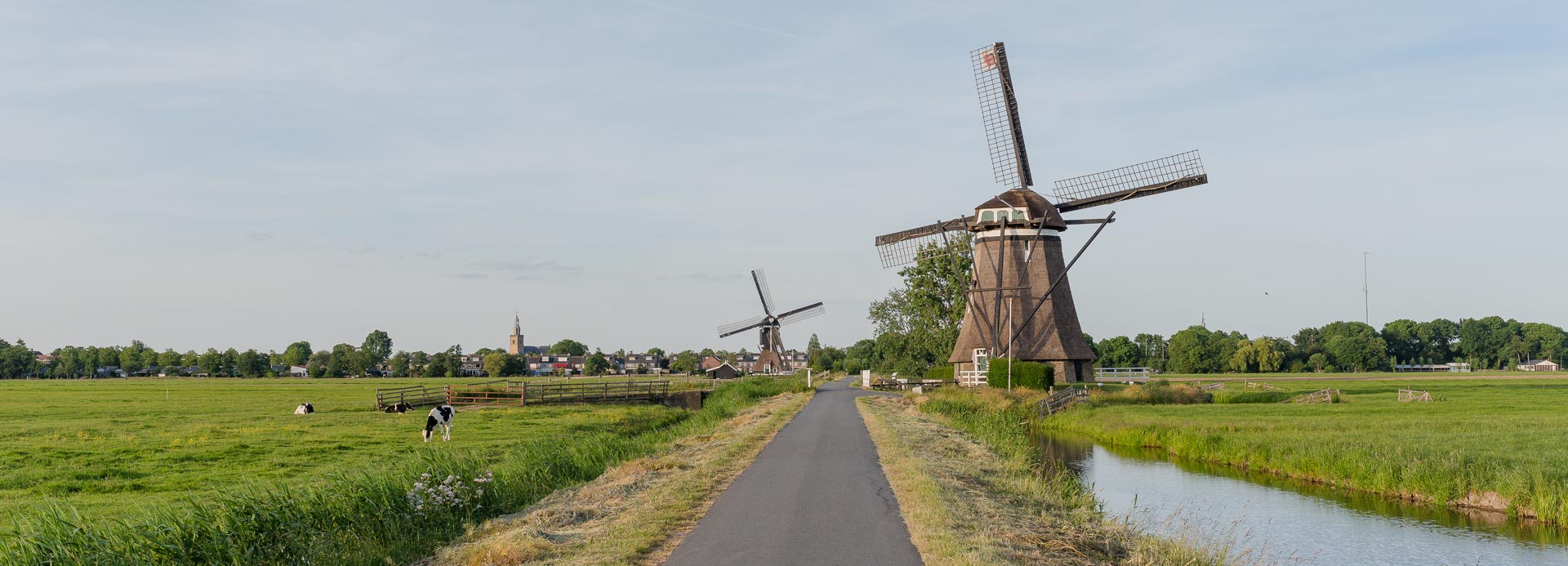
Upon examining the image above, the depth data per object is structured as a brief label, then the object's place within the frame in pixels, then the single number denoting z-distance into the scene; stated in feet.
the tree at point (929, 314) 241.55
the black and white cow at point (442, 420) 97.66
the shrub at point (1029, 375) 153.89
